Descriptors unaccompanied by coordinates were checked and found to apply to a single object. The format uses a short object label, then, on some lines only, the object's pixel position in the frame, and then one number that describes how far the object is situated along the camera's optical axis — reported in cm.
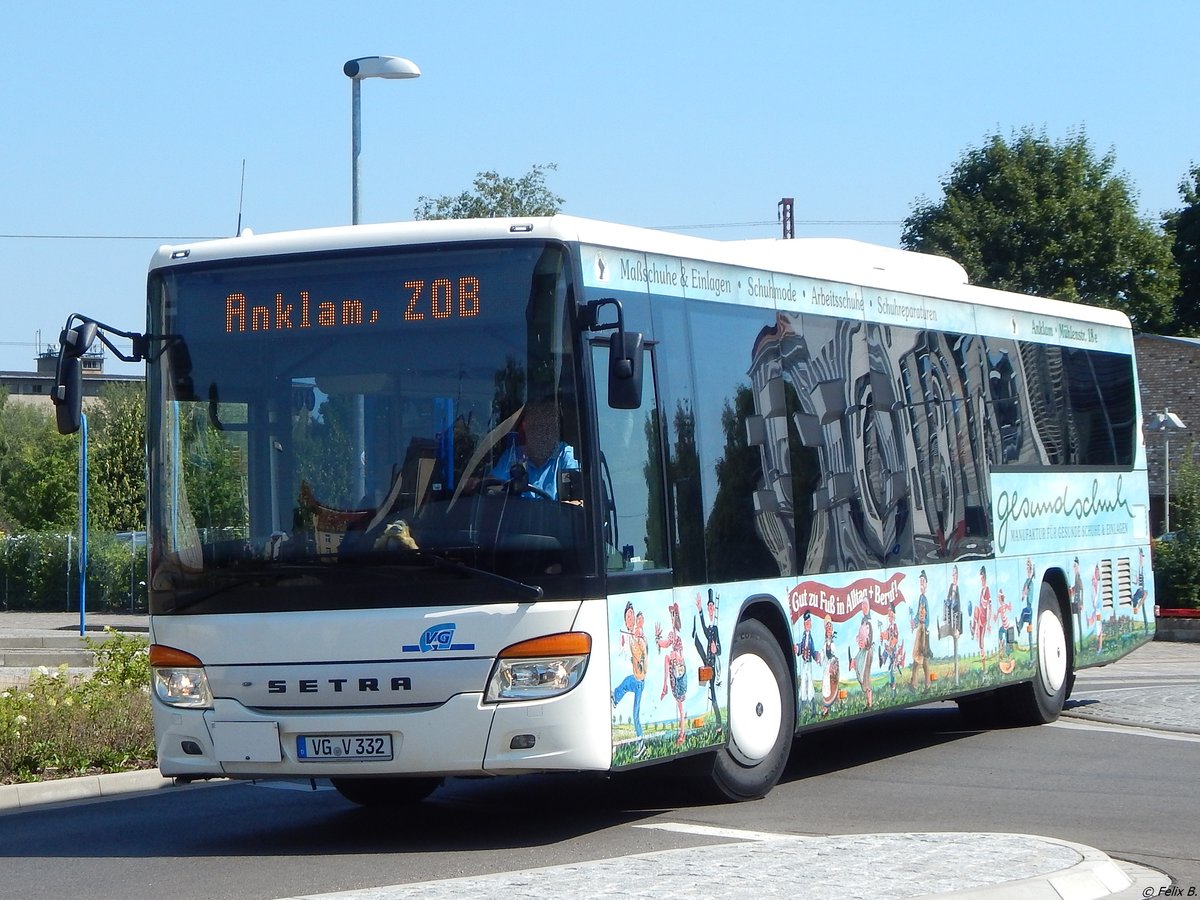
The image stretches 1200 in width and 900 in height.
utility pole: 6588
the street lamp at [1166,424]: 3212
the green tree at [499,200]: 4575
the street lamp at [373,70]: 2031
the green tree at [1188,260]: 6781
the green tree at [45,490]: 6488
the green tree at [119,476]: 6172
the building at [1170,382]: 5269
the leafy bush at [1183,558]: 2927
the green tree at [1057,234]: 5947
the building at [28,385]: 15312
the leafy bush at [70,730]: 1284
